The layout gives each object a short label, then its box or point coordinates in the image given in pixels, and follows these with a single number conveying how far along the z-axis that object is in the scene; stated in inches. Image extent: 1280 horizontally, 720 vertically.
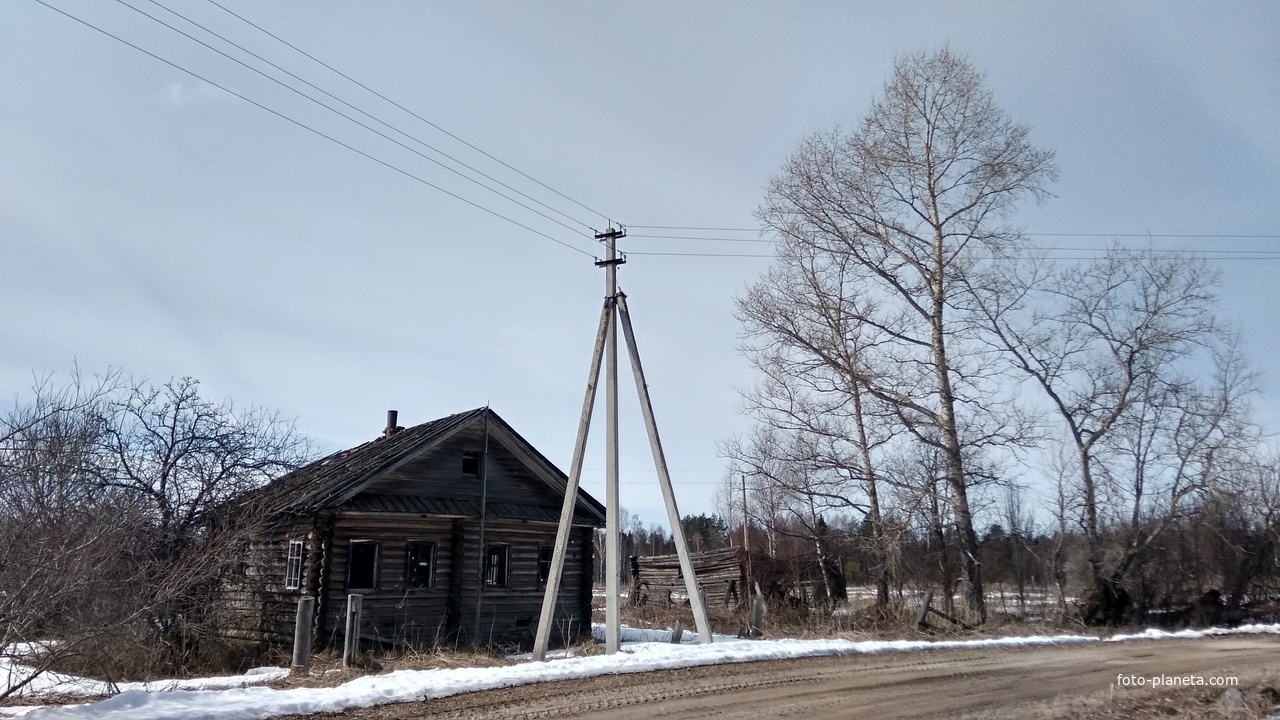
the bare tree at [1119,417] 976.3
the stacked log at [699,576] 1099.3
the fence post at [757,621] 730.2
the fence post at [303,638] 444.1
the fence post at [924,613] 780.0
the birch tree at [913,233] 882.1
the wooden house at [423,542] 702.5
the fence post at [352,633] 506.9
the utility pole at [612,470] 551.5
